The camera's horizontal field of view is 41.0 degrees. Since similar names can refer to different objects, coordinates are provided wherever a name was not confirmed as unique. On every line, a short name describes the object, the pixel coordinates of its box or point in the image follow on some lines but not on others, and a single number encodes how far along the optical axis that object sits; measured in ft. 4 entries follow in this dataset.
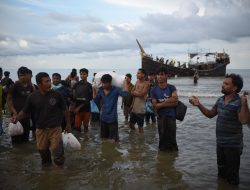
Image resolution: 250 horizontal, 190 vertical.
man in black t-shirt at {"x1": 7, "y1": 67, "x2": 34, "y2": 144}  21.67
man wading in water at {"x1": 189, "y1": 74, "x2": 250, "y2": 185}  13.55
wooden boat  163.84
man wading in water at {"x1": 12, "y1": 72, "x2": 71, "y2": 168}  15.92
